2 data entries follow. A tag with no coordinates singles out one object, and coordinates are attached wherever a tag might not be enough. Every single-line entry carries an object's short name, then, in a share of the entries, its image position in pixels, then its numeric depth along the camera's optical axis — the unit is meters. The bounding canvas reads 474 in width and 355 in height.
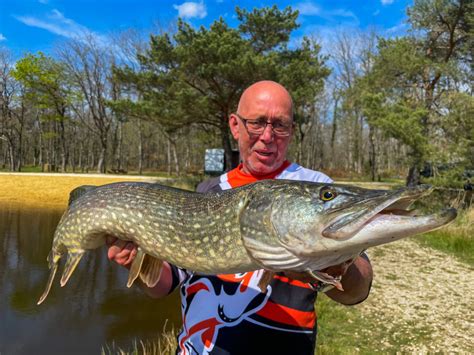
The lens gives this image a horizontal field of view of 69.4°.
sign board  19.00
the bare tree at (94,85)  29.03
